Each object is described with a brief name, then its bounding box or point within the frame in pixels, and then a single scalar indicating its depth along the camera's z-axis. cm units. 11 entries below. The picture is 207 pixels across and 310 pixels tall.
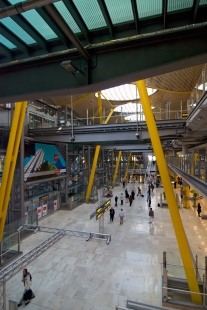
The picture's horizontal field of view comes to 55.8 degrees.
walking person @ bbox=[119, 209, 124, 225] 1602
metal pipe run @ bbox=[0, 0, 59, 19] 182
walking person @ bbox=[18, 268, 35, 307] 717
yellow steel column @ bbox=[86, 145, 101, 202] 2372
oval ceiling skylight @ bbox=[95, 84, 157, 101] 2927
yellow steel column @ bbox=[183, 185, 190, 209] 2081
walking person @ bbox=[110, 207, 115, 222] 1681
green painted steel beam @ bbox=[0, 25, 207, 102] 301
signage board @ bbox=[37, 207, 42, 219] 1730
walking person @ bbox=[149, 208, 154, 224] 1649
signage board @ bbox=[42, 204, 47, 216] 1809
